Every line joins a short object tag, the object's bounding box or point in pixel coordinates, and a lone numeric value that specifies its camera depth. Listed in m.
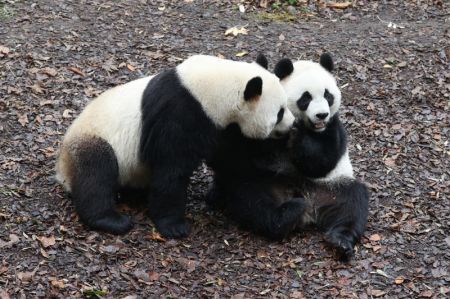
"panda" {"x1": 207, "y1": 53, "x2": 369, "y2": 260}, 13.02
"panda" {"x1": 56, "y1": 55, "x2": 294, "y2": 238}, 12.34
